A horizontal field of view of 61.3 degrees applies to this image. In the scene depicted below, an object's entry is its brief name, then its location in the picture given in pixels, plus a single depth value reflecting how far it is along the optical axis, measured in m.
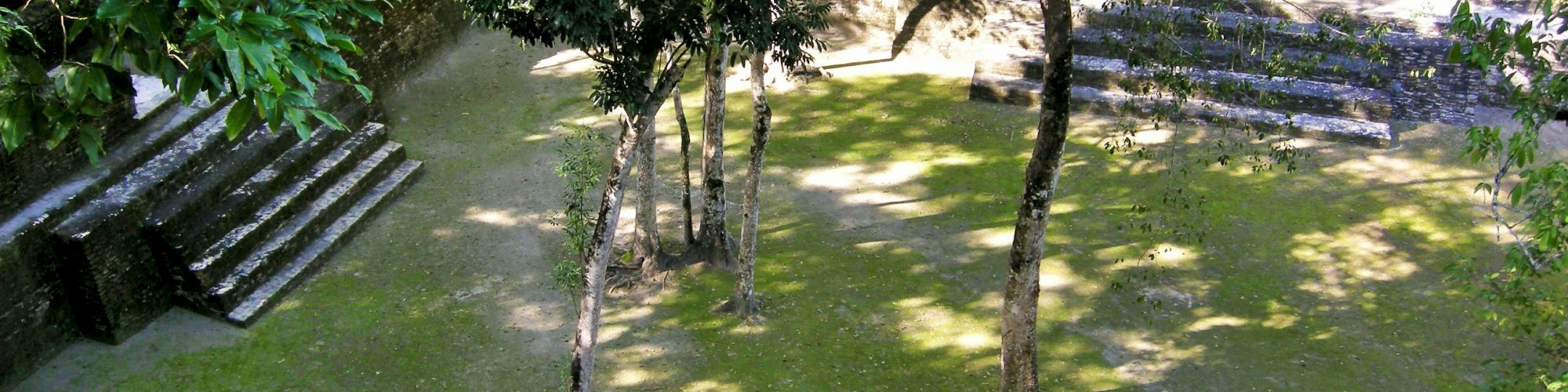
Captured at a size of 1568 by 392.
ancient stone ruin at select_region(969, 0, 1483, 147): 12.69
